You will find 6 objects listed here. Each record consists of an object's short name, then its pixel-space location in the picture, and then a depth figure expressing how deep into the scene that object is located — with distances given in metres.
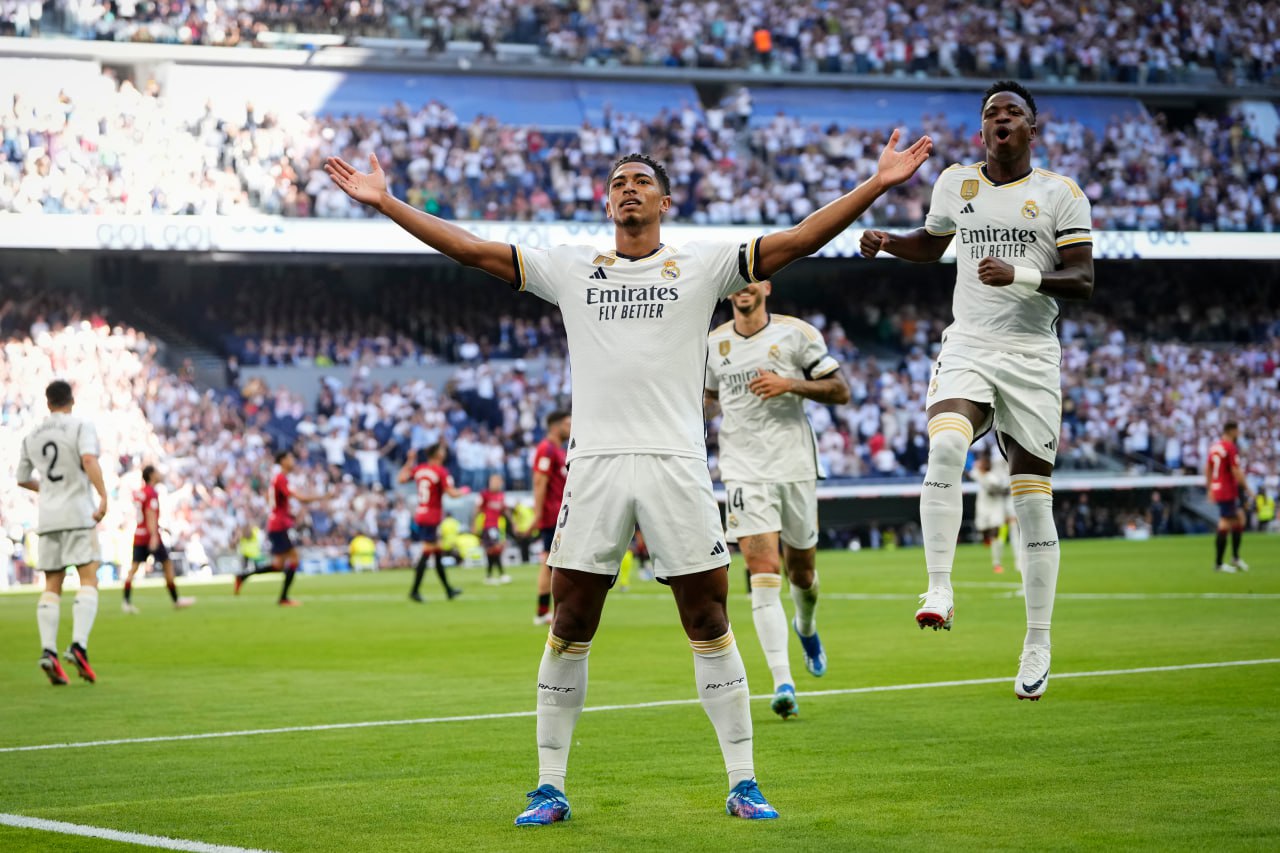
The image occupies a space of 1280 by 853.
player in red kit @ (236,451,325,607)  25.61
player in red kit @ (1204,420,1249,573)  26.30
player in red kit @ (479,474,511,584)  30.22
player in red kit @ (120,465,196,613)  24.39
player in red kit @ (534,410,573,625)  19.98
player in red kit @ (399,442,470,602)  25.59
